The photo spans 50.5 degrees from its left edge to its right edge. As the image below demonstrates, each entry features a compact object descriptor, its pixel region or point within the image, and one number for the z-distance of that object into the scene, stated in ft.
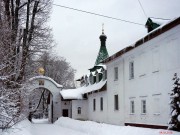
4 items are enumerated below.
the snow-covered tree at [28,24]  42.47
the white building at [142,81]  33.83
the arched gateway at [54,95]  78.68
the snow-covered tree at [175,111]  25.92
